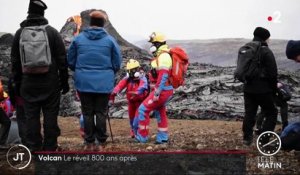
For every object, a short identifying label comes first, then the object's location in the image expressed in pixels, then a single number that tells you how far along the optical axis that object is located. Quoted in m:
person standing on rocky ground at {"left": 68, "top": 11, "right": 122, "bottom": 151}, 7.96
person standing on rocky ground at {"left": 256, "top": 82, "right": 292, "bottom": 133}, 11.77
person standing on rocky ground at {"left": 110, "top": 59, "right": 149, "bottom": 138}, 11.22
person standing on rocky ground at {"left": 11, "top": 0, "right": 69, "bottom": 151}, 7.21
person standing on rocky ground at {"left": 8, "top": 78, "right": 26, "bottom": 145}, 8.00
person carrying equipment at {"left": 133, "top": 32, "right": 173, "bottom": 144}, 9.58
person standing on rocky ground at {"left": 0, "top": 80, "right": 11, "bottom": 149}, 10.42
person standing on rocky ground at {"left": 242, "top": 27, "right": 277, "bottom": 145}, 8.70
